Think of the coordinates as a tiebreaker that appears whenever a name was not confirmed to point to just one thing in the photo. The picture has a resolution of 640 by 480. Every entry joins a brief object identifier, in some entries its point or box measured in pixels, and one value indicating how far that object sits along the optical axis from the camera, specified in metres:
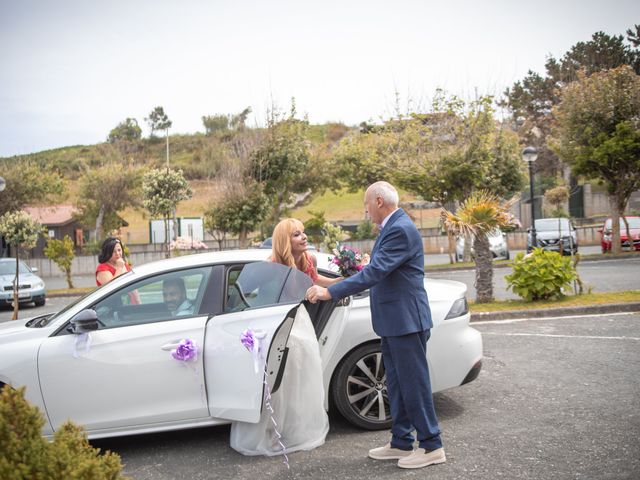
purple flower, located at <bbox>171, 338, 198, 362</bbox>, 4.77
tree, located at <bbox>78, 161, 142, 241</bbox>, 46.56
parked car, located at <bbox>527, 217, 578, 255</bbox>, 26.54
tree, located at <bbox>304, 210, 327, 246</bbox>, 34.06
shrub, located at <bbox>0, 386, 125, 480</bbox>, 2.04
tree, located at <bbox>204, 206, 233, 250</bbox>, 29.95
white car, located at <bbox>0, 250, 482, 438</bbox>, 4.75
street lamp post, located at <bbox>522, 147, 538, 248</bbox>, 21.43
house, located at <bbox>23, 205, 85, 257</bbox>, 45.69
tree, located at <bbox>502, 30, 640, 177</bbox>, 54.03
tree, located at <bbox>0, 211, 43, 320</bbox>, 24.83
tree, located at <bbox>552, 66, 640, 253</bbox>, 23.95
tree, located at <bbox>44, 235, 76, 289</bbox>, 22.39
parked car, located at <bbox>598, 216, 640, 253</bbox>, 26.33
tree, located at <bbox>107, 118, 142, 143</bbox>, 118.69
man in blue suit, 4.38
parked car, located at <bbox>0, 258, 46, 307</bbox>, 17.45
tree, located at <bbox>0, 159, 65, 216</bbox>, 39.88
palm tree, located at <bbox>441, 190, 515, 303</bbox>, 11.38
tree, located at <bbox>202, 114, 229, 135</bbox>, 131.00
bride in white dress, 4.68
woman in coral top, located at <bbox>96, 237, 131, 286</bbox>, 7.16
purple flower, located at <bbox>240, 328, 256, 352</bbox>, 4.62
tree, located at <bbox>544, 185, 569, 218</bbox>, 42.06
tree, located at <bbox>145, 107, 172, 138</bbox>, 130.25
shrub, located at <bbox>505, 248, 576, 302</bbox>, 11.66
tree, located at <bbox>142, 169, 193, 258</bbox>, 28.34
